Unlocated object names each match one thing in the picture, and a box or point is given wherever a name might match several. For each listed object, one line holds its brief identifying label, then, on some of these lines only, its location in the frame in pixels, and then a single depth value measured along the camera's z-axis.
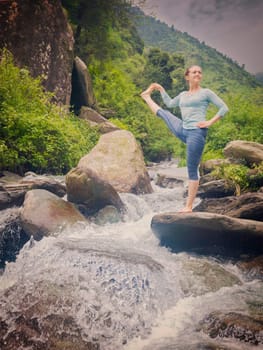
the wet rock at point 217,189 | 8.61
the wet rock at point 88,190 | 7.04
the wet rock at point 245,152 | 9.88
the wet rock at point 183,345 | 3.21
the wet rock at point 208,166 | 11.11
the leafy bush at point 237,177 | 8.45
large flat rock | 5.41
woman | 4.43
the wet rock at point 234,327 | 3.37
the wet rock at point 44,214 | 5.91
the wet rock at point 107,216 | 7.14
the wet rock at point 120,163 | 9.45
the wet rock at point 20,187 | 6.81
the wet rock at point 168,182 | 11.81
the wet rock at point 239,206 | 6.10
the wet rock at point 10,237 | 5.97
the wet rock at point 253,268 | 5.19
